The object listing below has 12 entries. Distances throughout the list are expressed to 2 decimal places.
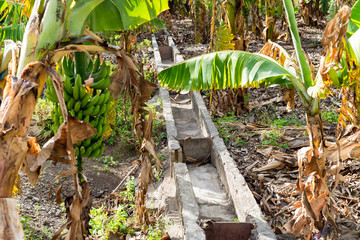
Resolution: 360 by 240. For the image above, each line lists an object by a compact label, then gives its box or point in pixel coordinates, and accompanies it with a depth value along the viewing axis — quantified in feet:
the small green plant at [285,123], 20.58
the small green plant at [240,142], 19.27
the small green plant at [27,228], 13.80
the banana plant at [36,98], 7.39
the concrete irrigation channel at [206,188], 11.79
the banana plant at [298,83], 11.38
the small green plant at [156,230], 12.61
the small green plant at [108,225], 12.87
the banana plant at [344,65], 9.37
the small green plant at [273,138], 18.40
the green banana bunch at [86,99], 9.89
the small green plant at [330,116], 20.29
